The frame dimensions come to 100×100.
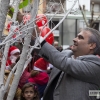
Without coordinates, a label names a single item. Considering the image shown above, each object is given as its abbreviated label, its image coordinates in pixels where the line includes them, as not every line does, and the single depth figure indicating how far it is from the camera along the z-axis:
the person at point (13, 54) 4.80
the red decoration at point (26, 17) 2.59
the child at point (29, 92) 4.31
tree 2.28
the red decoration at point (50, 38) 3.36
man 2.48
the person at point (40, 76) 5.09
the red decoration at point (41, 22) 3.15
